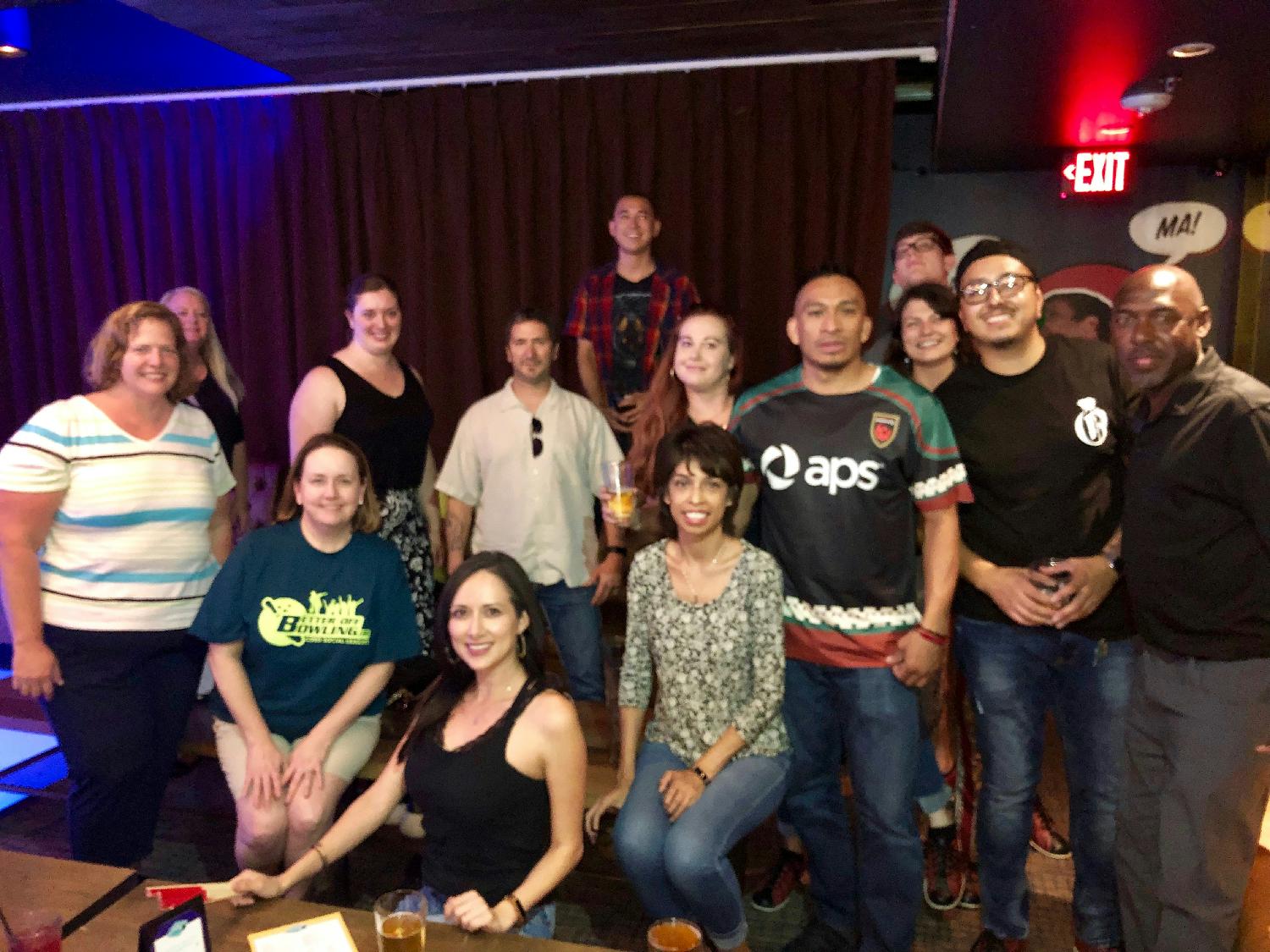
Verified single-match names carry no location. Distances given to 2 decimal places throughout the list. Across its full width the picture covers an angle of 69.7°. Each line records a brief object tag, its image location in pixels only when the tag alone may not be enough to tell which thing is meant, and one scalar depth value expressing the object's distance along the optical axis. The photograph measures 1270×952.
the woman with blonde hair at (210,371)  3.19
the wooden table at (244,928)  1.33
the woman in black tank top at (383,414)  2.74
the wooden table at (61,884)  1.43
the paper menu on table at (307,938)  1.32
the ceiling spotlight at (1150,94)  3.04
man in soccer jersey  2.08
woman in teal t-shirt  2.20
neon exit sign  4.03
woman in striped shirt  2.19
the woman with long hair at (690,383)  2.52
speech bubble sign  4.25
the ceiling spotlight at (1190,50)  2.70
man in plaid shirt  3.50
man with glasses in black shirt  2.10
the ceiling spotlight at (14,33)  3.75
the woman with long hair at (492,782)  1.75
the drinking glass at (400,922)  1.27
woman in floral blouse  2.01
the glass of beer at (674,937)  1.23
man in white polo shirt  2.81
